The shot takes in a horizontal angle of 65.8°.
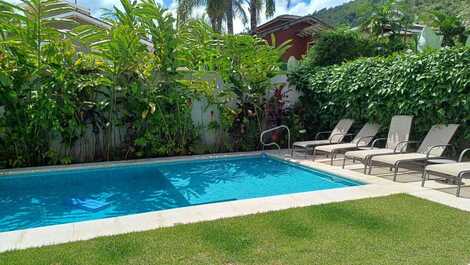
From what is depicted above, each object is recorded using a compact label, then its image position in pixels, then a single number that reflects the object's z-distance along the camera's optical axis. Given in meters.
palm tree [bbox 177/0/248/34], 21.19
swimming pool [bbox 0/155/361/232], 5.93
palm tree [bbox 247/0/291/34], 21.94
